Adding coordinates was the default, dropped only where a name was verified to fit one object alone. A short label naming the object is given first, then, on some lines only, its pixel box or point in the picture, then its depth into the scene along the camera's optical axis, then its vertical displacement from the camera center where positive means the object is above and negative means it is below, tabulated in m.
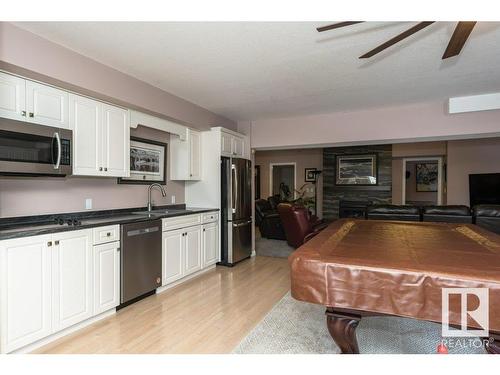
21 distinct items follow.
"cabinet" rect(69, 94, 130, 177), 2.60 +0.48
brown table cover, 1.35 -0.45
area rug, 2.09 -1.25
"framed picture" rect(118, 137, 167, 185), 3.52 +0.31
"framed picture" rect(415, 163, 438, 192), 9.20 +0.35
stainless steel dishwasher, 2.82 -0.80
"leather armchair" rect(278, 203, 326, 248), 5.04 -0.67
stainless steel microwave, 2.06 +0.29
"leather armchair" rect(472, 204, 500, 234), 3.76 -0.41
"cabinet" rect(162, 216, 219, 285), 3.36 -0.88
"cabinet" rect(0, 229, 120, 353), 1.93 -0.80
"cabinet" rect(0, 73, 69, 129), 2.08 +0.67
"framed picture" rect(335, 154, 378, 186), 7.55 +0.45
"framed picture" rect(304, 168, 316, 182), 8.76 +0.35
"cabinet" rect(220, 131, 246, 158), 4.46 +0.70
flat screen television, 6.11 -0.03
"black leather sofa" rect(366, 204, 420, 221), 4.18 -0.40
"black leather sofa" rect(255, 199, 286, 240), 6.41 -0.91
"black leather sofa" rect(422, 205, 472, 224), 3.93 -0.40
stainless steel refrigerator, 4.34 -0.39
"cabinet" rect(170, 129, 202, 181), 4.18 +0.42
